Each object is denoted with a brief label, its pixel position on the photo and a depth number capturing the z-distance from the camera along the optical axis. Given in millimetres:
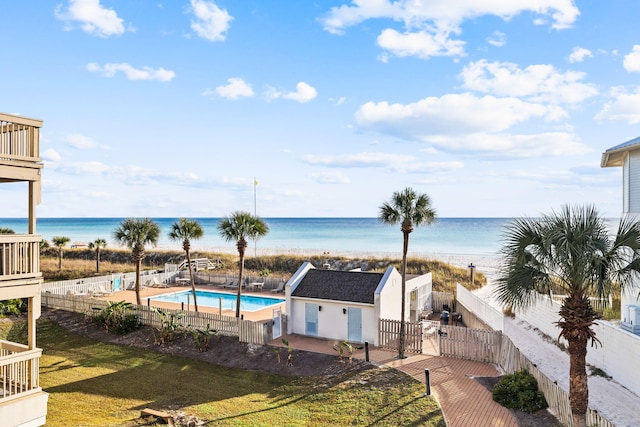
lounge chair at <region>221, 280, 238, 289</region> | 34403
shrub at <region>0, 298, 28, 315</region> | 24562
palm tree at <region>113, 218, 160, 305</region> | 24781
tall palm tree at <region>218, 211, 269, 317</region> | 21516
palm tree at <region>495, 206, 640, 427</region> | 9711
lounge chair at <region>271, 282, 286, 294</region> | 32594
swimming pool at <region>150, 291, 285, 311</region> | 28980
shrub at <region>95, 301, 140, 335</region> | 21625
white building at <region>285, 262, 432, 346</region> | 19297
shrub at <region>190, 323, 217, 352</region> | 19094
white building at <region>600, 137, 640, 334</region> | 18172
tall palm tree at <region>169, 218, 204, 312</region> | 23469
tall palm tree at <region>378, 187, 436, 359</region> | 17344
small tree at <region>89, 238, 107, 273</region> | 39497
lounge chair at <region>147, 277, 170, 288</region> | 35062
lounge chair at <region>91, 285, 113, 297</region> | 30366
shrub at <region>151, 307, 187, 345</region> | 20141
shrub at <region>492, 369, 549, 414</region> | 12594
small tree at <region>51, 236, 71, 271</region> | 41125
